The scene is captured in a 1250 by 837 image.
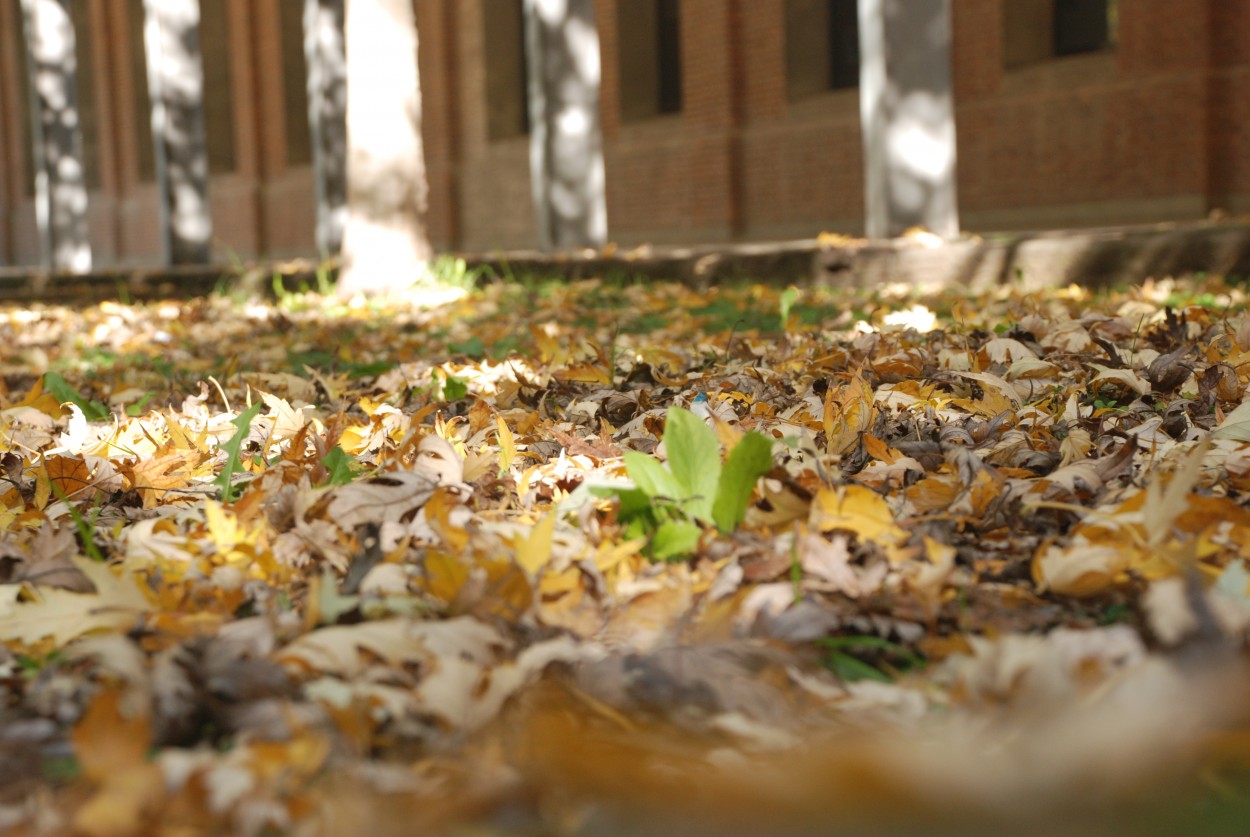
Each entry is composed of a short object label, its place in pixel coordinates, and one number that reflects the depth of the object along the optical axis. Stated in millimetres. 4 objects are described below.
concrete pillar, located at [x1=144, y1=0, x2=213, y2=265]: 14133
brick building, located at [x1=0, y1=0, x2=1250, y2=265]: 11773
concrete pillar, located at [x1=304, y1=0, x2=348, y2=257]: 14156
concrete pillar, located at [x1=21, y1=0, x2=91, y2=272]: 17188
